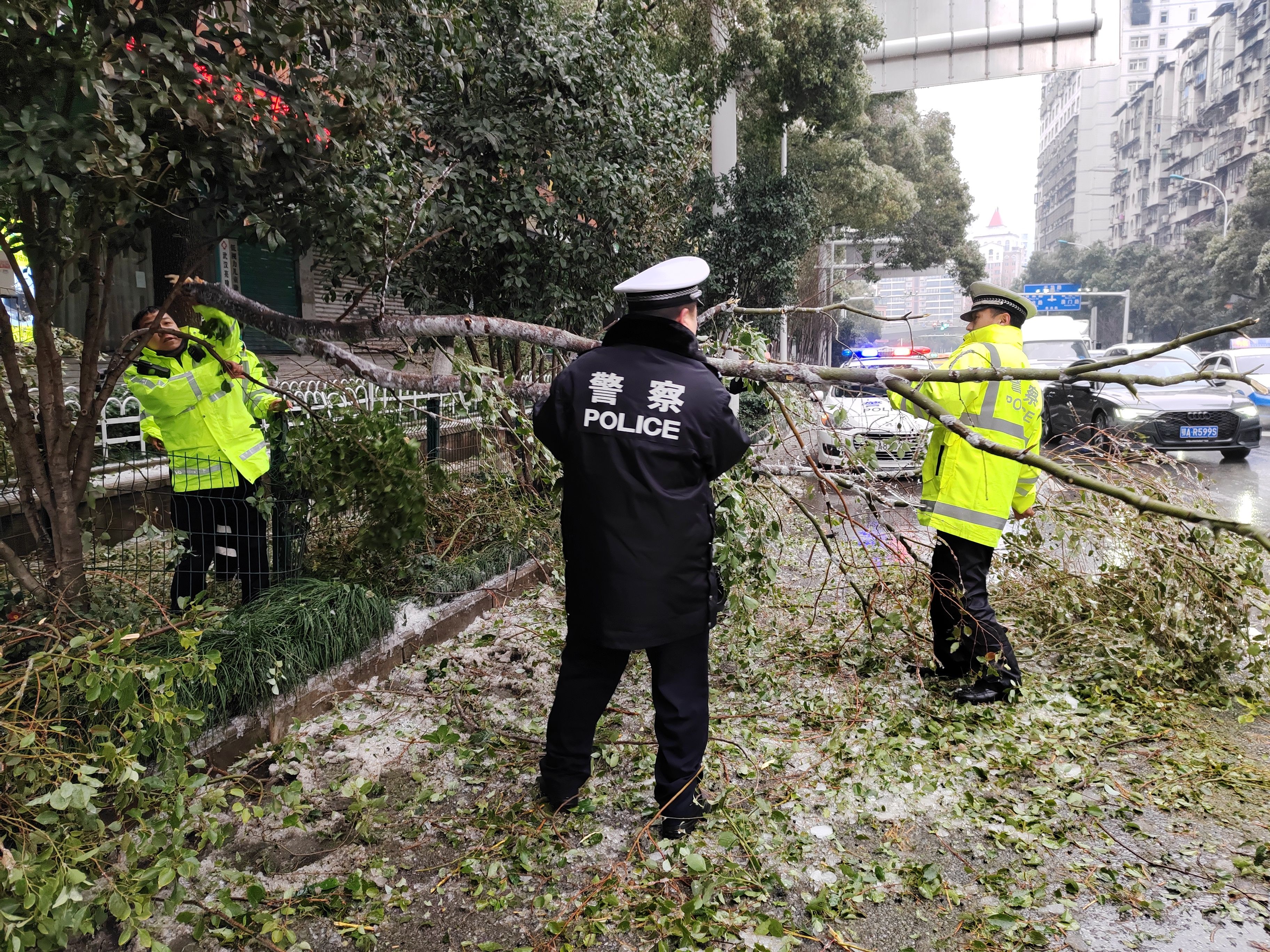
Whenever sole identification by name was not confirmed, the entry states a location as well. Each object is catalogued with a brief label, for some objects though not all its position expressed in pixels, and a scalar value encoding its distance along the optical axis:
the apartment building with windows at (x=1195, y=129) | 58.97
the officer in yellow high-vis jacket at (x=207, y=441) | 4.14
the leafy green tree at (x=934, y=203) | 31.92
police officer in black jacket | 2.92
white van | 17.14
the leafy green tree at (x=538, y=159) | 5.82
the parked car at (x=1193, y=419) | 11.92
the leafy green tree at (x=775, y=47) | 12.23
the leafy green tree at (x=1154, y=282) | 45.75
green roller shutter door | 11.57
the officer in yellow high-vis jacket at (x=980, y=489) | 4.12
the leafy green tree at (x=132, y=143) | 2.55
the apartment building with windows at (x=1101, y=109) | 104.69
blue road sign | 45.62
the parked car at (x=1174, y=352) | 17.83
